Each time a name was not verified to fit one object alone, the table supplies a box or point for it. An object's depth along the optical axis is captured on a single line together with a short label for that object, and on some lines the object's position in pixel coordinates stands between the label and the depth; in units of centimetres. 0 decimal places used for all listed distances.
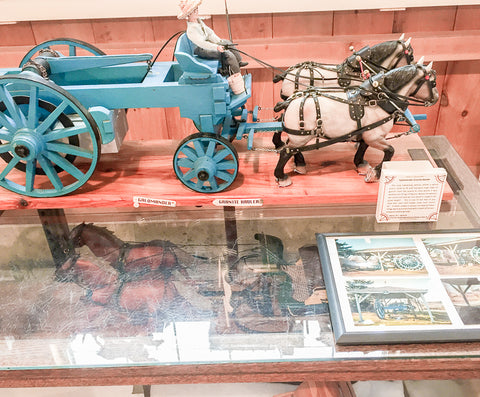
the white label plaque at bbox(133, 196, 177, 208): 127
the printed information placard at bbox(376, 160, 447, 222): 117
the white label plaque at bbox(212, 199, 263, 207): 126
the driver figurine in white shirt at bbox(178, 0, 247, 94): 115
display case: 103
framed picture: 102
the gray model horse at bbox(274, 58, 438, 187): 119
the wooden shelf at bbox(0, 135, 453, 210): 127
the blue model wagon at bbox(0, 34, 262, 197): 119
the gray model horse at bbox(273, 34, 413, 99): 135
